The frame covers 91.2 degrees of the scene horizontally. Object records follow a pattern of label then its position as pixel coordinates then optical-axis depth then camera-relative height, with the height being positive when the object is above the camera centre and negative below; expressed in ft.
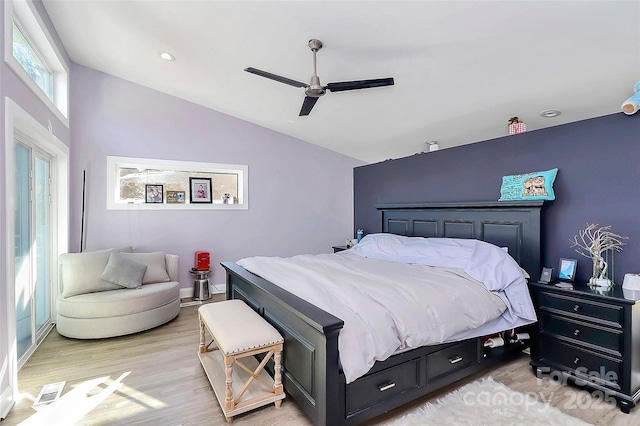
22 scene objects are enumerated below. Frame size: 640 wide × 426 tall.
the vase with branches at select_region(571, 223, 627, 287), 8.10 -0.95
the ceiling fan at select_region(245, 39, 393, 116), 8.79 +3.59
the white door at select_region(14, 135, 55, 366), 9.22 -1.31
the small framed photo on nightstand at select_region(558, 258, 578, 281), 8.62 -1.62
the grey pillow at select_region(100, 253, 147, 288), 11.92 -2.50
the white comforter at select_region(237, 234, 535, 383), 5.90 -2.01
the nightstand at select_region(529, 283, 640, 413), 7.00 -3.09
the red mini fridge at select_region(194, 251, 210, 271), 15.71 -2.66
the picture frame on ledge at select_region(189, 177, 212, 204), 16.61 +0.97
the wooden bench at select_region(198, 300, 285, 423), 6.53 -3.15
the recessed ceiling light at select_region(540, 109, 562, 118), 10.87 +3.47
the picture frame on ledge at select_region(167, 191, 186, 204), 16.10 +0.56
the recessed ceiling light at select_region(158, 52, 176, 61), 12.02 +5.90
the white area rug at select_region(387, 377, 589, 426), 6.49 -4.38
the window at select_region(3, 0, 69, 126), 7.62 +5.07
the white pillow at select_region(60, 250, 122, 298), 11.35 -2.46
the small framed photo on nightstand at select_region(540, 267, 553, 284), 8.71 -1.81
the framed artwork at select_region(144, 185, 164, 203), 15.70 +0.70
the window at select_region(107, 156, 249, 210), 15.06 +1.26
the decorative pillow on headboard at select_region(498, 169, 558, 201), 9.40 +0.79
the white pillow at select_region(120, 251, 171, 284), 13.16 -2.49
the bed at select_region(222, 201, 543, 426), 5.78 -3.17
